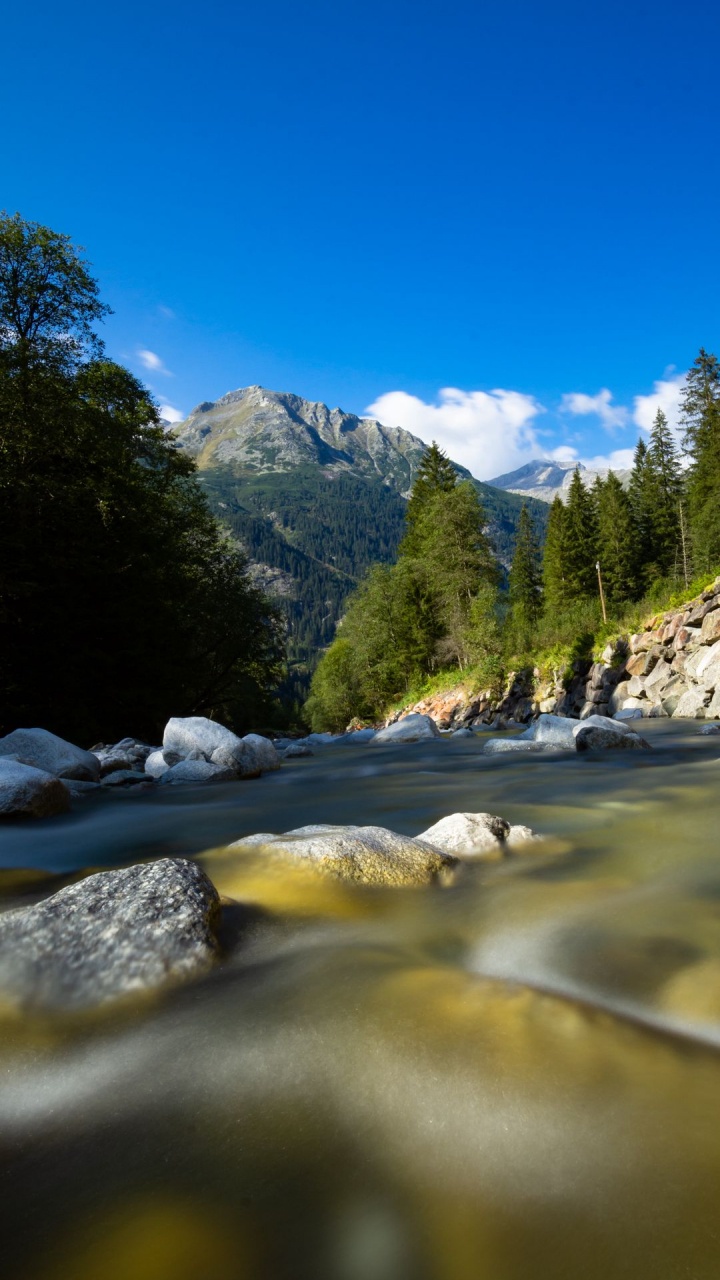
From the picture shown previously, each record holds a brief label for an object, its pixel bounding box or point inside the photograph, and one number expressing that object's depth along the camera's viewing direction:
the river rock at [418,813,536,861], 4.59
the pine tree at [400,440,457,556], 51.09
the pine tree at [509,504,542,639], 71.88
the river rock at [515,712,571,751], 12.53
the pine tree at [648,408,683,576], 57.84
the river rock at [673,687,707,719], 19.56
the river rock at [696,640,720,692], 19.89
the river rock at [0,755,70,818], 6.82
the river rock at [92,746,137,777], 11.81
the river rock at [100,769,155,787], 10.34
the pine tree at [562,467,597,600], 60.00
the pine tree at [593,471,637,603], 56.56
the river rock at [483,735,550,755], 12.48
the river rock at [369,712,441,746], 20.91
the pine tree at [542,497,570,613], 60.53
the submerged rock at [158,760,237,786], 10.44
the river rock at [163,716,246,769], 11.31
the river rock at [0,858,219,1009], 2.58
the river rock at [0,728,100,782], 9.84
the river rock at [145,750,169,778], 10.93
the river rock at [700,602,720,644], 21.51
